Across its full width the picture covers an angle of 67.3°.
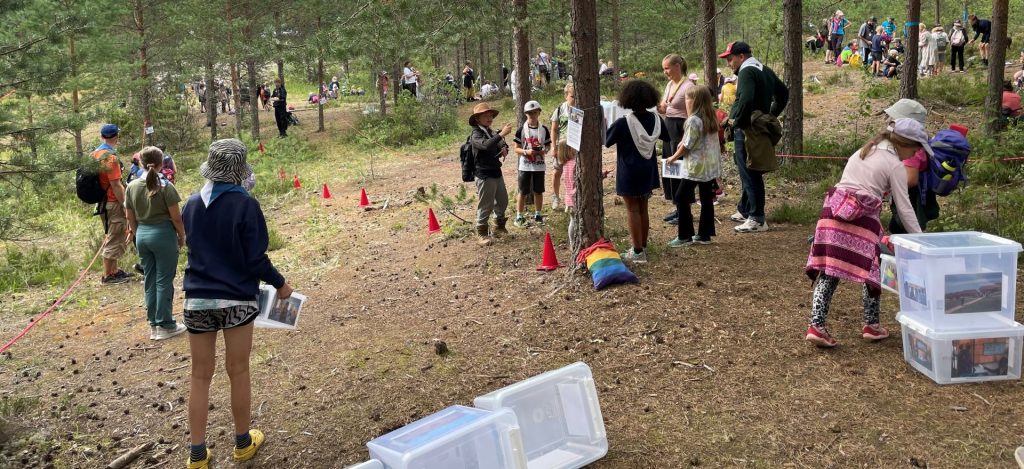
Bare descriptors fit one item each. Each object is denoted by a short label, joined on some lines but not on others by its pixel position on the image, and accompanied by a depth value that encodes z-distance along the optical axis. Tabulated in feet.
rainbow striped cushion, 20.65
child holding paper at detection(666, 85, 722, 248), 23.59
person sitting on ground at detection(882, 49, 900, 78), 72.49
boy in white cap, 30.32
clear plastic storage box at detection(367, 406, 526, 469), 10.89
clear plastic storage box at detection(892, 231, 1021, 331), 14.01
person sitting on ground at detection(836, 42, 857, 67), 86.75
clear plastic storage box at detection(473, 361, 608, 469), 12.95
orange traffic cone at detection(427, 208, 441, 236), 33.35
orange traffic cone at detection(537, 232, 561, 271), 23.61
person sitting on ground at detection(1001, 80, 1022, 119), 40.59
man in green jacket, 24.68
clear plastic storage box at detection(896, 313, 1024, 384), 14.38
